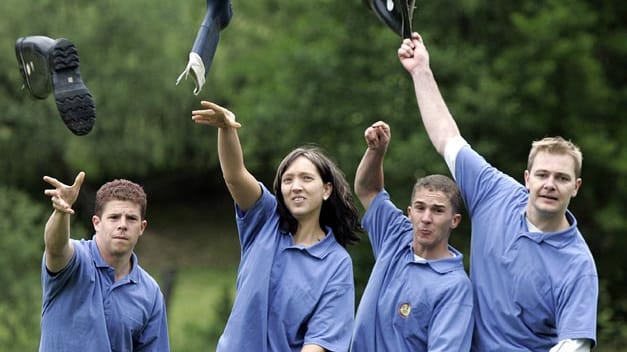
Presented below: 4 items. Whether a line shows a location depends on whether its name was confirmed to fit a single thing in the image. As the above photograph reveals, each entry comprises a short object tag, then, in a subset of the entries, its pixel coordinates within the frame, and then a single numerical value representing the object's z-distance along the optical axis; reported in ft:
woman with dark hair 43.11
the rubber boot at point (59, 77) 44.70
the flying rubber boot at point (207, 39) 44.32
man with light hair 42.24
